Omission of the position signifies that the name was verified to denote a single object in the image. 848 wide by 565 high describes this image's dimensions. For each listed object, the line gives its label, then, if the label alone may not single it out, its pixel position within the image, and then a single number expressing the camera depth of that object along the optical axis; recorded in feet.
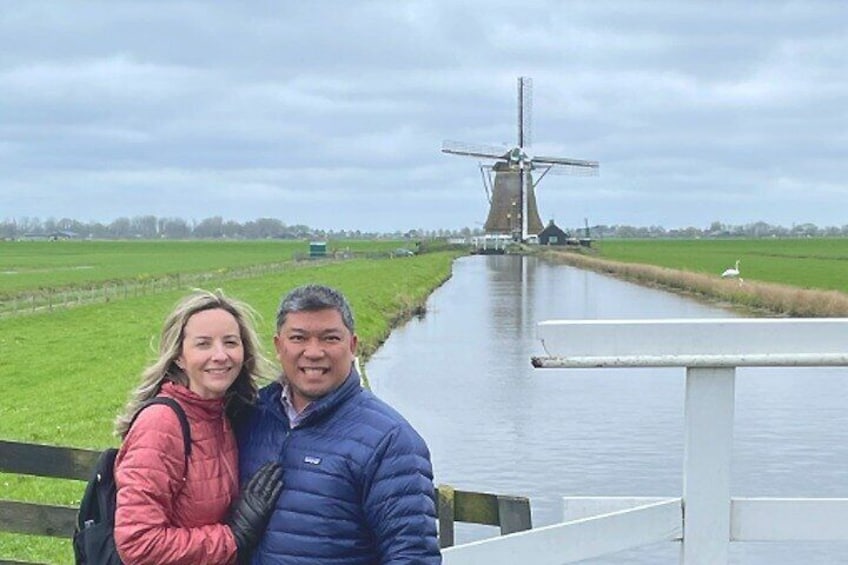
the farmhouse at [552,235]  388.57
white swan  177.12
